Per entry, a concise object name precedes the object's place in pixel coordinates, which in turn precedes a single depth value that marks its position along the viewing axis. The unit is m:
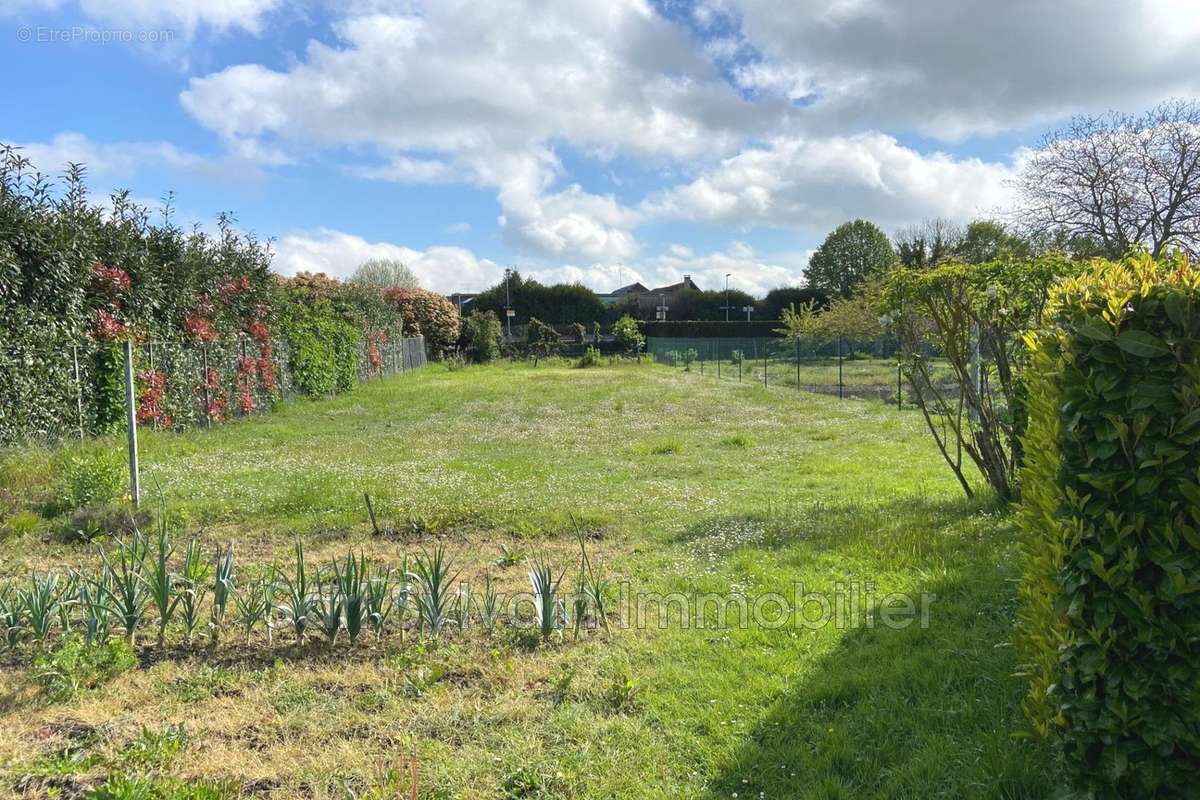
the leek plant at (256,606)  3.54
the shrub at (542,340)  37.50
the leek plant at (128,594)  3.37
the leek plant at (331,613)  3.44
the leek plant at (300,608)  3.45
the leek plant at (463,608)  3.64
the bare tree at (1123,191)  19.53
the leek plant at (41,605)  3.33
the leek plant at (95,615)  3.36
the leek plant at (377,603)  3.52
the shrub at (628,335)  37.69
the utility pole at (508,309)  44.67
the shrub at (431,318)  34.50
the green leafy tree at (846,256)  46.94
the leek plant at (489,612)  3.64
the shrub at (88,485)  5.98
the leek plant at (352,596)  3.46
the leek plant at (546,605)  3.58
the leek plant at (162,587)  3.39
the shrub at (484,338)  36.03
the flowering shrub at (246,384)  13.91
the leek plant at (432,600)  3.56
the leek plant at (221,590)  3.51
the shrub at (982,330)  5.19
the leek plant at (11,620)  3.41
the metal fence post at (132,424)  5.94
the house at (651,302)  52.88
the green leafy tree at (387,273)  49.53
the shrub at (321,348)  17.00
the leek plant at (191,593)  3.52
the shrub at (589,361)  32.97
